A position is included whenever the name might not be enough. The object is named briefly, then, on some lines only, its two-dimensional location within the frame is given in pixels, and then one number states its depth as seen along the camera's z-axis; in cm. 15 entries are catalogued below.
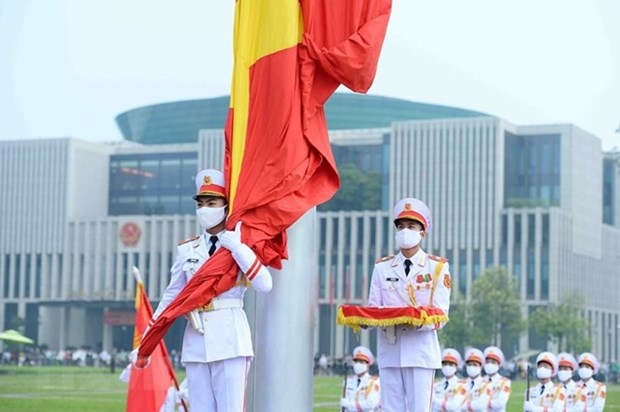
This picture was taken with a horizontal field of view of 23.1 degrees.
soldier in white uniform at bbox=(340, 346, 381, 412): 1683
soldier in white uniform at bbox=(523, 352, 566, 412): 1560
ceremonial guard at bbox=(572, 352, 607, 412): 1578
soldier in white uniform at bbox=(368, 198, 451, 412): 863
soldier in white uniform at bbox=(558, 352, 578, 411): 1575
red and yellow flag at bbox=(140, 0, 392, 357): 795
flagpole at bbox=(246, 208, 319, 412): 794
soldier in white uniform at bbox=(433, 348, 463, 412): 1622
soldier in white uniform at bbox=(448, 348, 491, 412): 1619
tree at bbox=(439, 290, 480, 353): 6619
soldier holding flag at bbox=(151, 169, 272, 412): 801
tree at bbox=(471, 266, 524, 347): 6694
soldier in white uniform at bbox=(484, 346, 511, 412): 1631
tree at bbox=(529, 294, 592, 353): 6888
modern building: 7900
